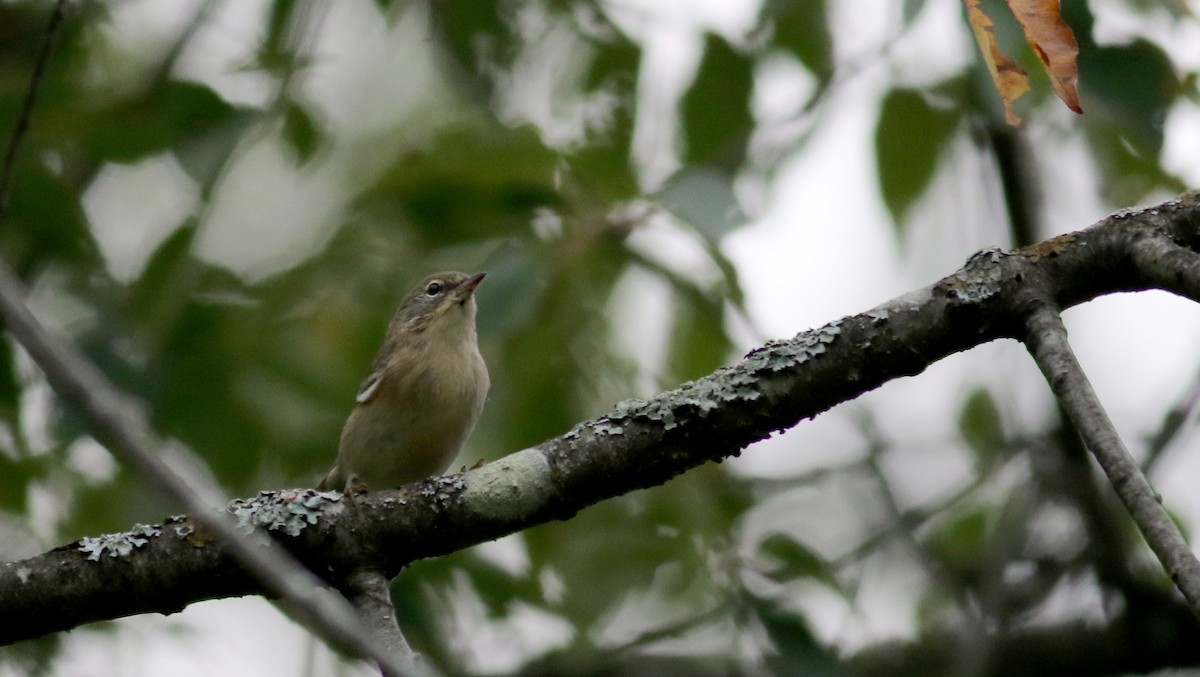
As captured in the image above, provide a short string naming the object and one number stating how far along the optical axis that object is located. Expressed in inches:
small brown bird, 469.1
